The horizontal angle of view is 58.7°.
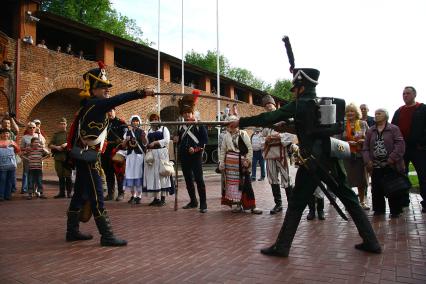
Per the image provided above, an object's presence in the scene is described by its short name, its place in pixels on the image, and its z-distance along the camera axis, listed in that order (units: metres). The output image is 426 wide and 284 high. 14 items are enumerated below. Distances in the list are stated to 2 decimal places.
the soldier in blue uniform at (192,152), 7.38
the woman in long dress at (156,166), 8.32
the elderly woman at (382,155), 6.38
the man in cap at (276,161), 6.79
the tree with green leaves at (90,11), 33.16
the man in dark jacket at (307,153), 4.12
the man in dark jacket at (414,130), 6.70
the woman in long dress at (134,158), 8.71
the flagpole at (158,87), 21.12
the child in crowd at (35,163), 9.75
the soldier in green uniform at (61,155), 9.81
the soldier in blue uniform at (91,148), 4.74
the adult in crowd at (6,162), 9.38
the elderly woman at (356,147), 7.11
